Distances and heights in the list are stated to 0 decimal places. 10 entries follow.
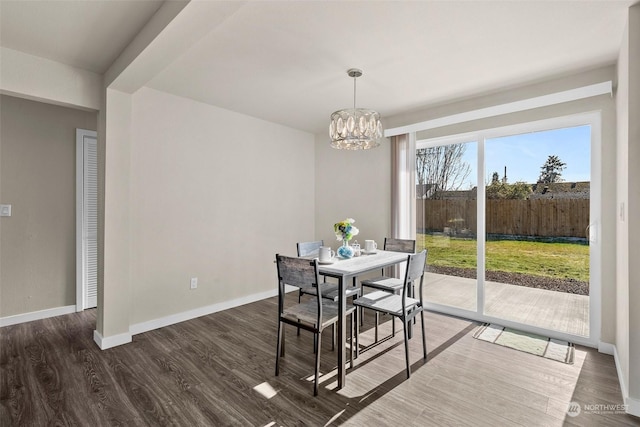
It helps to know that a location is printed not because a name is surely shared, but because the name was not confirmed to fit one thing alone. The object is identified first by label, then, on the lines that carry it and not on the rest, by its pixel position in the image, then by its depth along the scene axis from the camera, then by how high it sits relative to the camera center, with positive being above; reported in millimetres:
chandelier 2836 +804
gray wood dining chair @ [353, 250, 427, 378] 2500 -770
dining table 2234 -448
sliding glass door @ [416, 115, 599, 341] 3070 -106
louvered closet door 3902 -114
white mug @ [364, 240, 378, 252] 3363 -353
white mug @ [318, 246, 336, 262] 2818 -371
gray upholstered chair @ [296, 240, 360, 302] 3031 -763
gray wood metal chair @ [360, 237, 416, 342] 3234 -752
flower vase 3020 -376
